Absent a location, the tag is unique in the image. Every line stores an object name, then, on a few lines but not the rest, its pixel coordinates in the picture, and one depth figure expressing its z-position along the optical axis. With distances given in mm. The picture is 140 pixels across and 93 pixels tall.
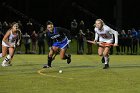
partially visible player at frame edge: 21281
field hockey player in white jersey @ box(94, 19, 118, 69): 20500
